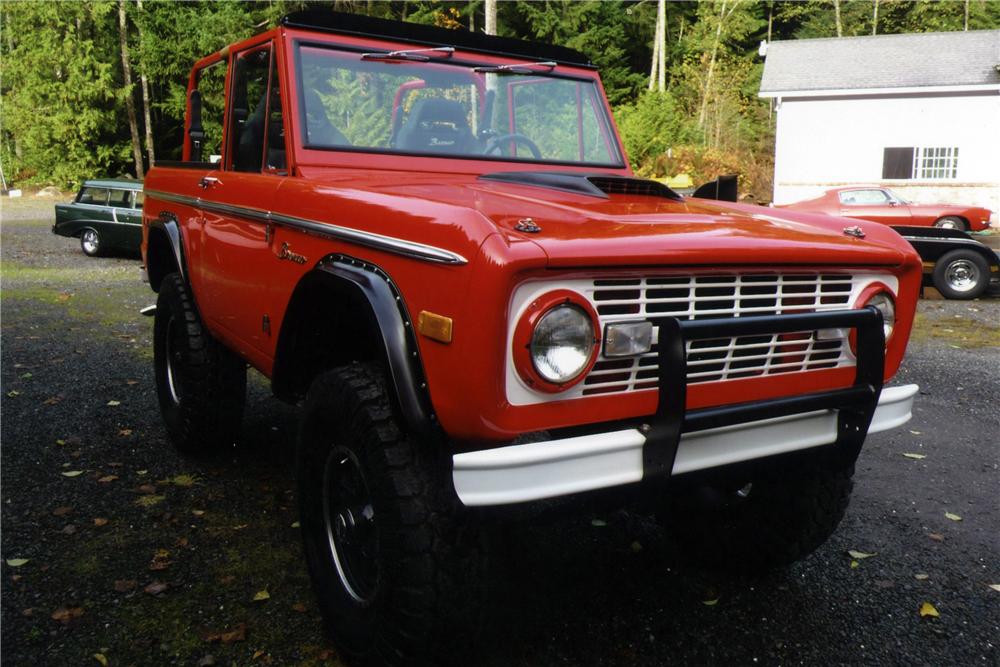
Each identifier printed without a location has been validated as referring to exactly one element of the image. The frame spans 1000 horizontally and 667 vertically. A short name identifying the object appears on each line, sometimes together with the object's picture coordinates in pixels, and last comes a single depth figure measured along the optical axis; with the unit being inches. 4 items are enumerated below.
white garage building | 940.6
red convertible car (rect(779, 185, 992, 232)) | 625.0
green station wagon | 610.5
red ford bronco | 80.8
